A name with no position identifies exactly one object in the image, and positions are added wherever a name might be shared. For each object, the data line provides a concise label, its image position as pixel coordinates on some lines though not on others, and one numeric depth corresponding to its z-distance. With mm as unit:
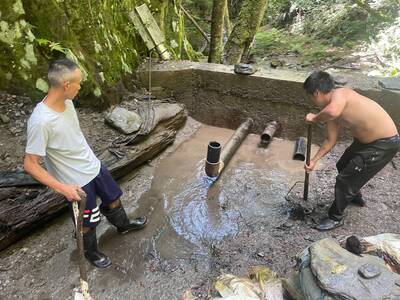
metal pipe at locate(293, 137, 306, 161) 5569
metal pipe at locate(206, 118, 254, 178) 5165
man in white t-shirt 2695
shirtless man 3609
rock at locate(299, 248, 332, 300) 2492
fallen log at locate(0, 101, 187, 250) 3660
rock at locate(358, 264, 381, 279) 2408
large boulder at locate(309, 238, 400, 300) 2338
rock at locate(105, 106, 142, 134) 5168
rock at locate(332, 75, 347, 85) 5571
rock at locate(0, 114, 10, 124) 4402
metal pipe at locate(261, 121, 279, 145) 5938
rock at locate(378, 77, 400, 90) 5227
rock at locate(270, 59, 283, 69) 10055
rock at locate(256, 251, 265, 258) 3791
